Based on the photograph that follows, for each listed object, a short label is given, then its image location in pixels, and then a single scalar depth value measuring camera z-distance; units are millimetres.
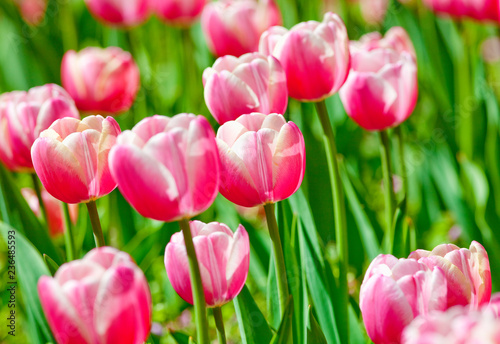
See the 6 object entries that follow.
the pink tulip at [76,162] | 1597
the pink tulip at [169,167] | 1524
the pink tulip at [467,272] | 1537
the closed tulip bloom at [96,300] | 1495
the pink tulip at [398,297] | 1532
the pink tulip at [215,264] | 1582
